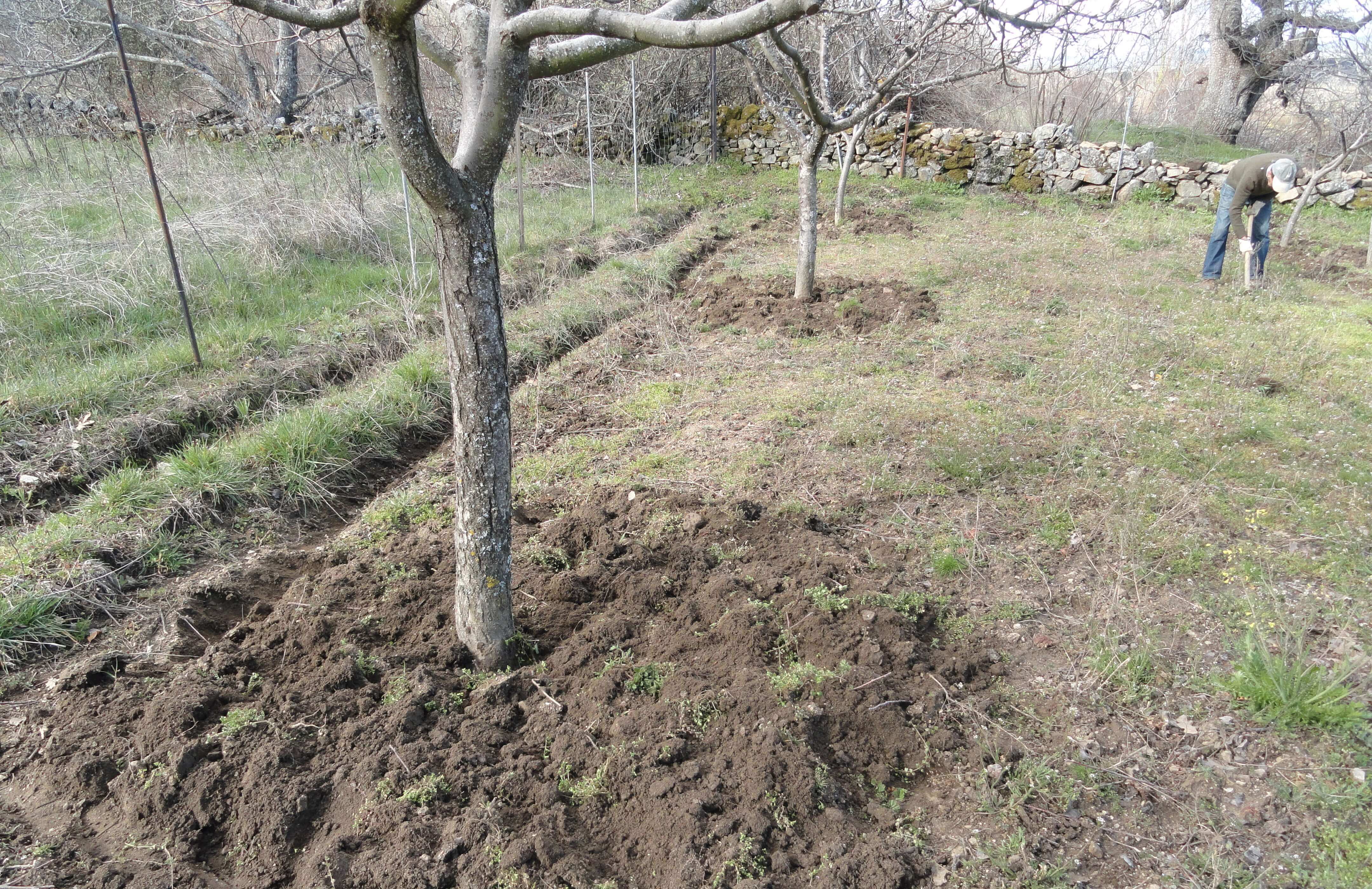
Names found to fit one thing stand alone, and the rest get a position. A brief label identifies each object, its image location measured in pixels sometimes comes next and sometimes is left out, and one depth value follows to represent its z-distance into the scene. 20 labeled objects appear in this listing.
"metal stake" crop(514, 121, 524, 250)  9.08
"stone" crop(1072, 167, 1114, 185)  13.02
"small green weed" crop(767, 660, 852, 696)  2.85
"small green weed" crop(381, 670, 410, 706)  2.79
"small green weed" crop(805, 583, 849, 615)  3.29
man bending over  7.42
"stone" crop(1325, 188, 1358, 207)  12.01
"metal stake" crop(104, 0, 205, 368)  5.05
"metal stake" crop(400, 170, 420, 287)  7.30
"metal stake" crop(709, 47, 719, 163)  15.52
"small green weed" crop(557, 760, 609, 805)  2.45
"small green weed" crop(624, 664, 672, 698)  2.87
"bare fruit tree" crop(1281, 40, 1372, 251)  9.59
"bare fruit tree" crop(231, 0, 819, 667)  2.03
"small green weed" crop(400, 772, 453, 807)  2.38
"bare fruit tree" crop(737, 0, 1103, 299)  5.12
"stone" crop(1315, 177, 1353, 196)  12.09
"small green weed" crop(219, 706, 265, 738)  2.63
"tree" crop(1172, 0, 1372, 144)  16.03
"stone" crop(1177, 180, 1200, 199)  12.49
